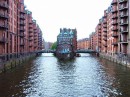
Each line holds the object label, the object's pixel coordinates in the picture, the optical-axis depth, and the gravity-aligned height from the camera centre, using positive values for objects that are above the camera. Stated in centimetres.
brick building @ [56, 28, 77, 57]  4792 -30
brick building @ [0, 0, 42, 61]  2571 +536
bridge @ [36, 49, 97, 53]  5672 -144
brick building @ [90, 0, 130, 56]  3140 +692
